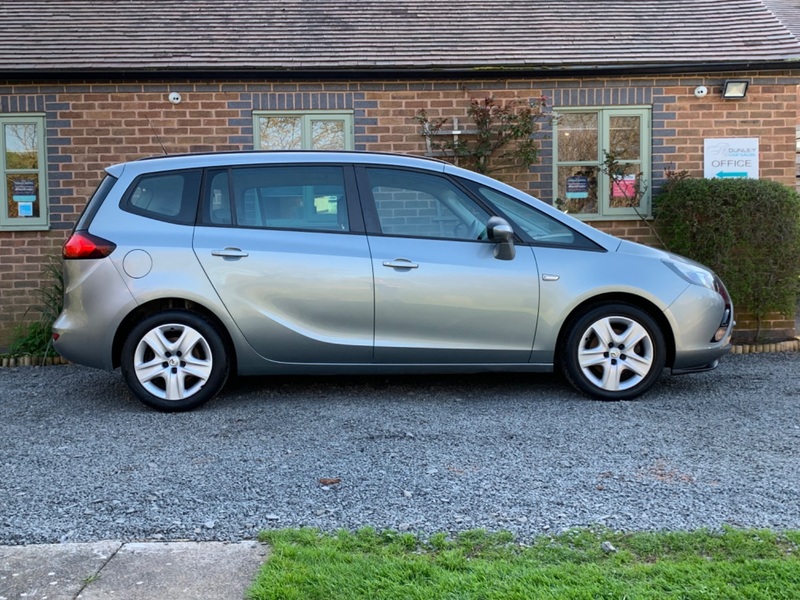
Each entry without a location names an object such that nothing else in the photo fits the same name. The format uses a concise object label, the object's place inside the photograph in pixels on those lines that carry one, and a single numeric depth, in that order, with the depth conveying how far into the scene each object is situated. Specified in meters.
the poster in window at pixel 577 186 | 9.25
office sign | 9.15
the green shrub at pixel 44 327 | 8.30
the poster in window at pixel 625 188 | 9.17
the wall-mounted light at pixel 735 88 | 9.02
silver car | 5.74
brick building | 8.89
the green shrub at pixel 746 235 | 8.27
